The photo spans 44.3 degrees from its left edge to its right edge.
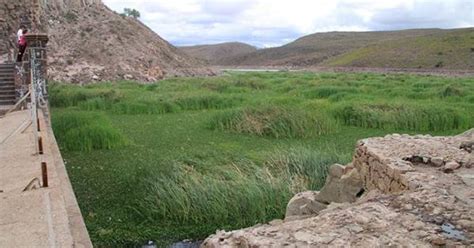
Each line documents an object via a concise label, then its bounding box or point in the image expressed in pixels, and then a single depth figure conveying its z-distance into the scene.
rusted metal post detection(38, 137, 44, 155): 8.67
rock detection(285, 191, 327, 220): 7.60
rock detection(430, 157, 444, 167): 7.29
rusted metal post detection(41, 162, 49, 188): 6.61
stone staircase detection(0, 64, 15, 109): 16.52
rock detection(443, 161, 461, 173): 7.04
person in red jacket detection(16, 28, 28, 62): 15.98
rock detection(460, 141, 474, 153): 7.87
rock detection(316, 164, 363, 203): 7.81
